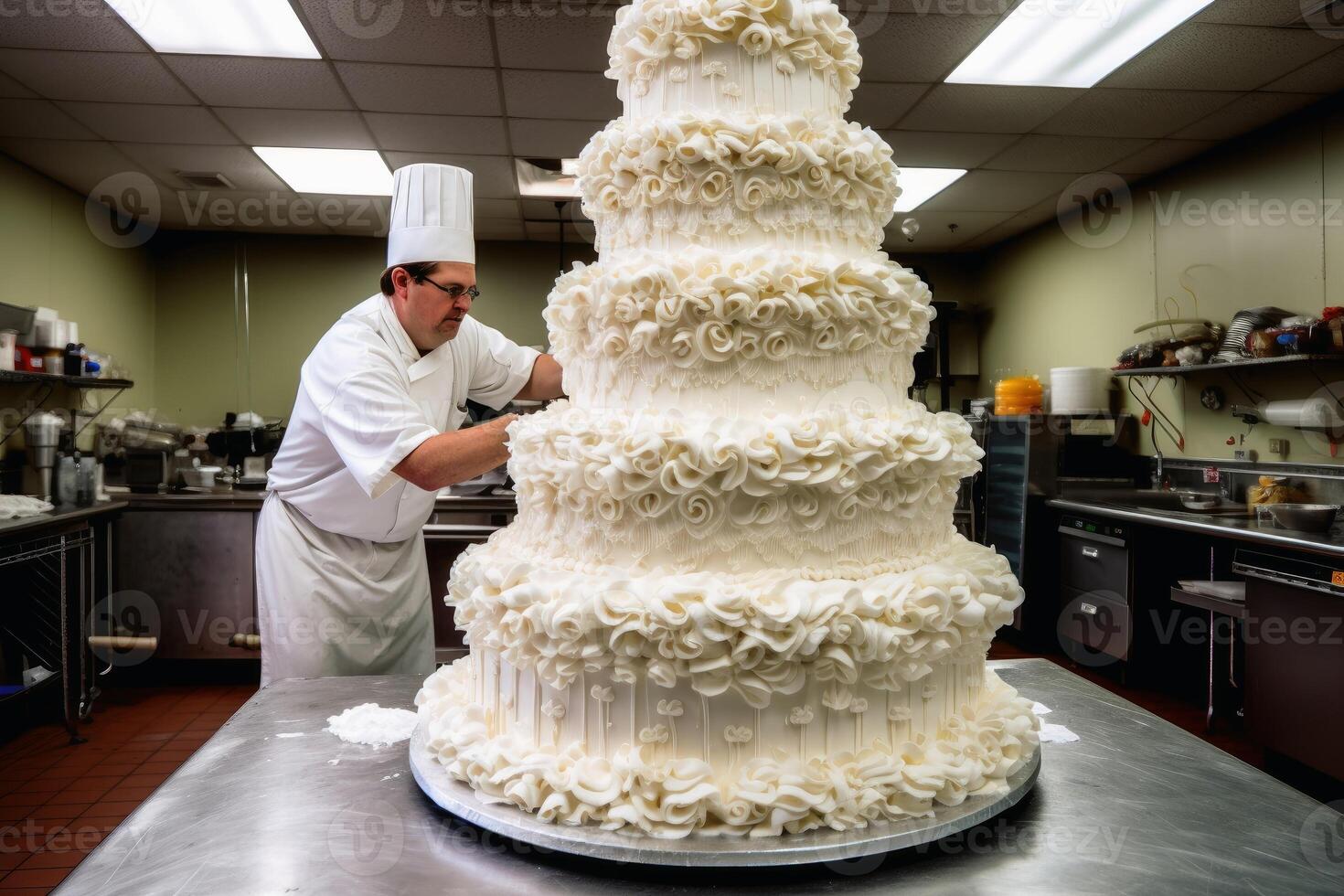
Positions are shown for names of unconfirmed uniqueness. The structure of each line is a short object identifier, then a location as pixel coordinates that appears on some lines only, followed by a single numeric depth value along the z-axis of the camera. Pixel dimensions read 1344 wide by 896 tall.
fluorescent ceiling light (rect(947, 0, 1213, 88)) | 3.66
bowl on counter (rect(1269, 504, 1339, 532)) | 3.72
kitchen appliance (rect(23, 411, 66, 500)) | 5.10
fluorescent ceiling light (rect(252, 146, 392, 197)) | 5.38
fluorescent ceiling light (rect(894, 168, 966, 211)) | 5.78
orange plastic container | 6.98
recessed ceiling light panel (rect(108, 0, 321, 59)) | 3.61
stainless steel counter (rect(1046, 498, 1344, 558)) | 3.47
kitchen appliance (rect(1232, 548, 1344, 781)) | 3.34
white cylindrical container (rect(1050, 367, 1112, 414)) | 6.32
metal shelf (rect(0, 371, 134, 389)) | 4.62
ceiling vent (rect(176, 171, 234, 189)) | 5.75
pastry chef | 2.30
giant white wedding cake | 1.22
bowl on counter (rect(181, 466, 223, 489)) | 5.83
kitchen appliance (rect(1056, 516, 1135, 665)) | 4.93
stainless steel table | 1.15
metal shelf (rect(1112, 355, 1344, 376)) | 4.30
